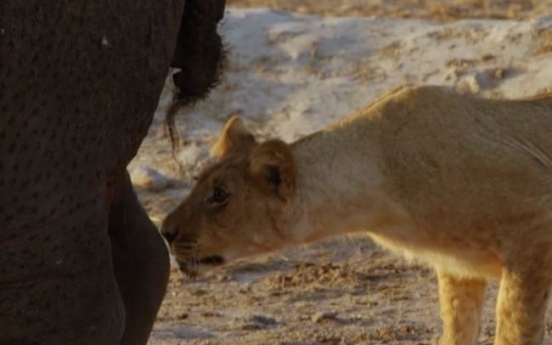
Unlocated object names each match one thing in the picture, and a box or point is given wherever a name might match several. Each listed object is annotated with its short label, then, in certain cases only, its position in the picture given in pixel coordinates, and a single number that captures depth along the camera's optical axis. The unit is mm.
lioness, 14992
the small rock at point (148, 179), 21891
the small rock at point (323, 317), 17812
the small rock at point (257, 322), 17562
